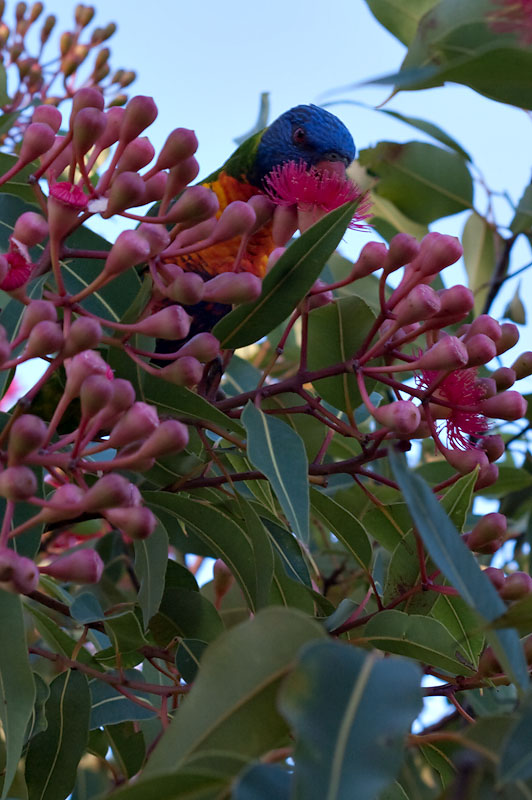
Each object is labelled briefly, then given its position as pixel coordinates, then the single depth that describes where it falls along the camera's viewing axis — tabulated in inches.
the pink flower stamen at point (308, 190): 40.8
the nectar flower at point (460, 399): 39.3
